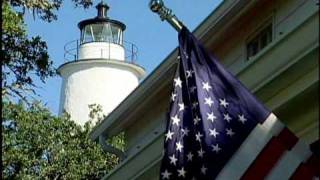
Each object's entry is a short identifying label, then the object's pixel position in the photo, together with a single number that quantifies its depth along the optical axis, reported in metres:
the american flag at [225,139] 8.94
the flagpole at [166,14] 10.38
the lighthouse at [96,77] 42.06
